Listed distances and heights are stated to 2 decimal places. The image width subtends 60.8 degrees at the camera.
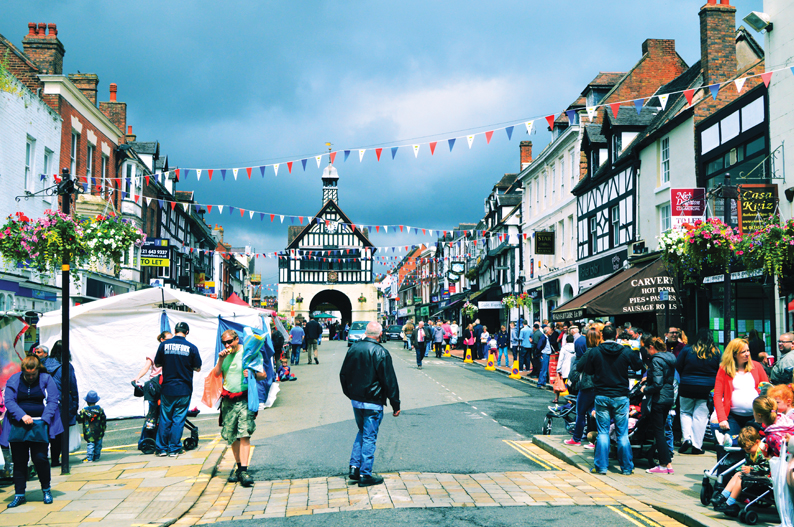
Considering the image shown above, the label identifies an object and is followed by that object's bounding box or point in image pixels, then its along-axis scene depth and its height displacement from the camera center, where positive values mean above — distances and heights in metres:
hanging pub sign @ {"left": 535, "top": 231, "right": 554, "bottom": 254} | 31.94 +3.18
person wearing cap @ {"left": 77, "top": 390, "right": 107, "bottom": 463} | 8.81 -1.53
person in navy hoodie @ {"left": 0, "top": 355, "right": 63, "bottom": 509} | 6.64 -0.98
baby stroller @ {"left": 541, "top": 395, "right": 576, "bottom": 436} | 10.46 -1.61
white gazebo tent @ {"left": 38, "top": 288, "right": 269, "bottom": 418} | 13.24 -0.56
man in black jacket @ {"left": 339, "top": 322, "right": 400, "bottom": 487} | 7.41 -0.86
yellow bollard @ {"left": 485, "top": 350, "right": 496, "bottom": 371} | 26.24 -2.03
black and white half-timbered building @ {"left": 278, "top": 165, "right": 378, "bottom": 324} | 70.12 +4.73
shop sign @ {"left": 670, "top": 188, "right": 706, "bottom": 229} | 17.33 +2.71
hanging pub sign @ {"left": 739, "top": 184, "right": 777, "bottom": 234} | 14.24 +2.32
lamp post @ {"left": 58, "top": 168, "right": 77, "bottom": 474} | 8.09 -0.15
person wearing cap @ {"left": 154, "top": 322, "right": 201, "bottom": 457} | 9.14 -1.08
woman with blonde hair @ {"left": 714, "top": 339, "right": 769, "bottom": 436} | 7.10 -0.83
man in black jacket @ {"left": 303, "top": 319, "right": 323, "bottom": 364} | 27.48 -0.95
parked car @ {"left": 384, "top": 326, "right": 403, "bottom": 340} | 58.56 -1.86
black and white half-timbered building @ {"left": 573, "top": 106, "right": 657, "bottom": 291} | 24.03 +4.36
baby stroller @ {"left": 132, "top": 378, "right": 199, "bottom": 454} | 9.45 -1.57
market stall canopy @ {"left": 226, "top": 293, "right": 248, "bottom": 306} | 21.49 +0.36
